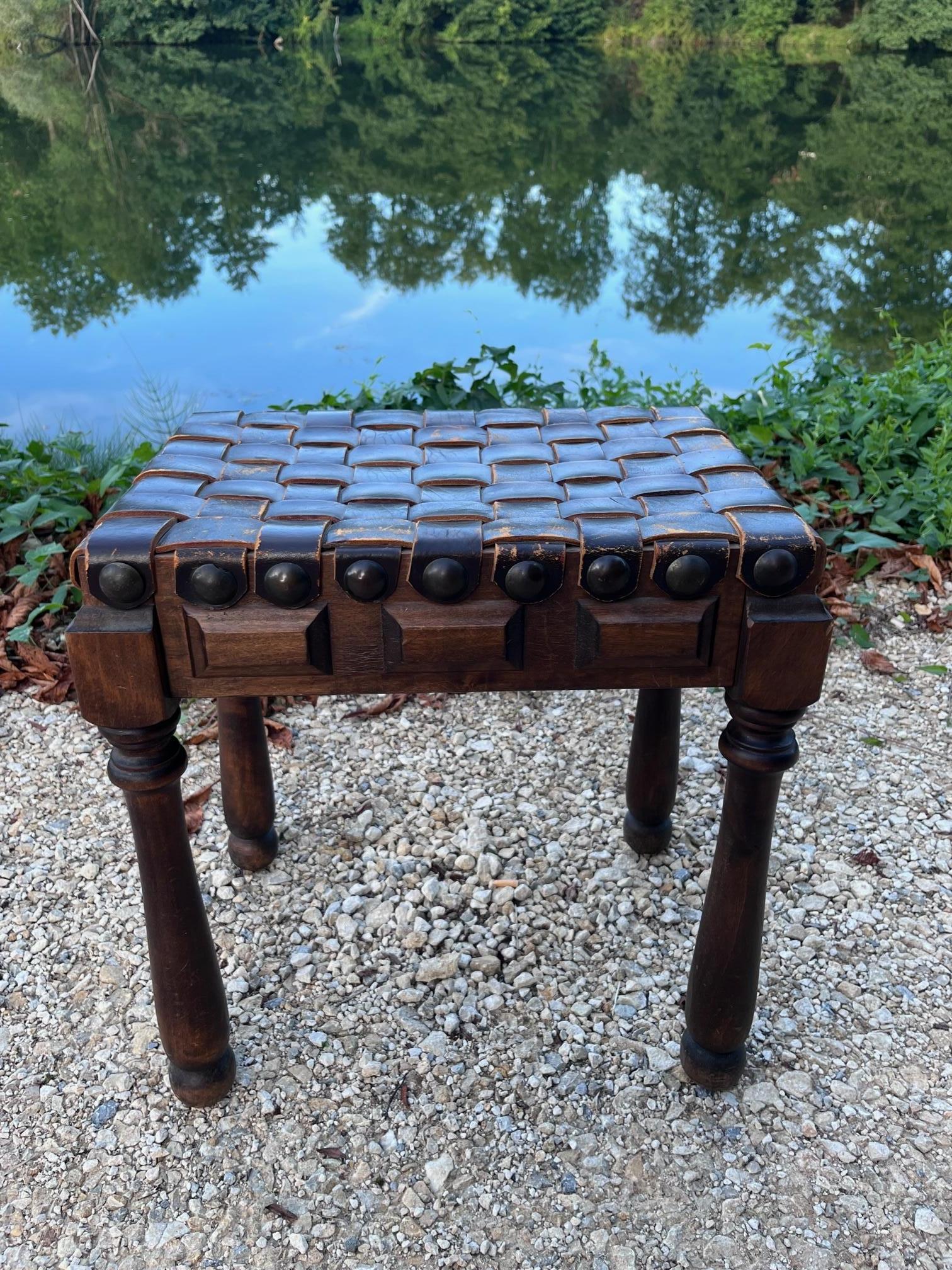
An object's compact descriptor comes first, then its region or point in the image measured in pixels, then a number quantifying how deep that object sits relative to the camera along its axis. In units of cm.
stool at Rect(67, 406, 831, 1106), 115
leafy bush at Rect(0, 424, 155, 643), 259
